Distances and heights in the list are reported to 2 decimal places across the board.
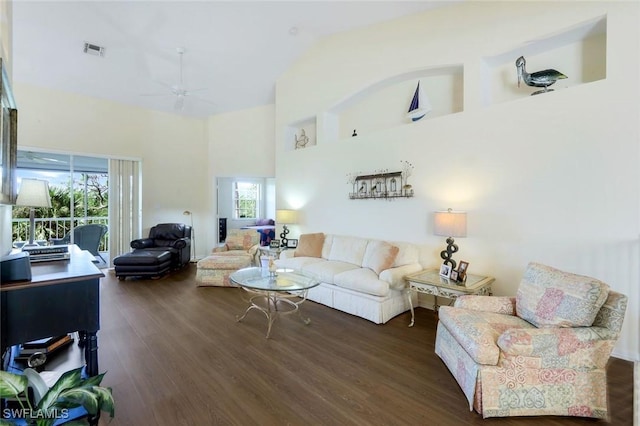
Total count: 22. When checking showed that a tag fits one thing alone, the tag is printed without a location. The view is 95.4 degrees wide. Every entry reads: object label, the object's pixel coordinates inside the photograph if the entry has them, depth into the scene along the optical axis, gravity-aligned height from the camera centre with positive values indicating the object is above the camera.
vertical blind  6.06 +0.10
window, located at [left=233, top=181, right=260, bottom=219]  8.72 +0.31
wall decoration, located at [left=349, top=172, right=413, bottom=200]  4.10 +0.36
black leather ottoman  5.09 -0.98
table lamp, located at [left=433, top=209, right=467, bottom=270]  3.23 -0.18
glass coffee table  3.08 -0.82
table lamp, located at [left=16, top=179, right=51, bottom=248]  2.78 +0.15
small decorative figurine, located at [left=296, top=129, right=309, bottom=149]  5.72 +1.39
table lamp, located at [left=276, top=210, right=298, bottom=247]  5.43 -0.14
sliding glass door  5.36 +0.34
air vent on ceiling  4.54 +2.55
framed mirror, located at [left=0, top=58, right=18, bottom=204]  1.81 +0.47
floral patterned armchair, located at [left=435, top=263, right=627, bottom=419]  1.85 -0.97
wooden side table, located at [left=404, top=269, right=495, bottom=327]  2.94 -0.77
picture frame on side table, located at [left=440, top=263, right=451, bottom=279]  3.22 -0.67
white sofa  3.41 -0.81
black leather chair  5.10 -0.82
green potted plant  0.95 -0.68
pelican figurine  2.97 +1.40
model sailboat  3.98 +1.45
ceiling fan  4.27 +1.75
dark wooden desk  1.71 -0.62
